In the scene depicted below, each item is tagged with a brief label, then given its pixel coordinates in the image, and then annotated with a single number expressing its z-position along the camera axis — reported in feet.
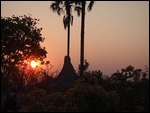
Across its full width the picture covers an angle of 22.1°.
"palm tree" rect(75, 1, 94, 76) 110.05
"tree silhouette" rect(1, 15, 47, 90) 129.90
